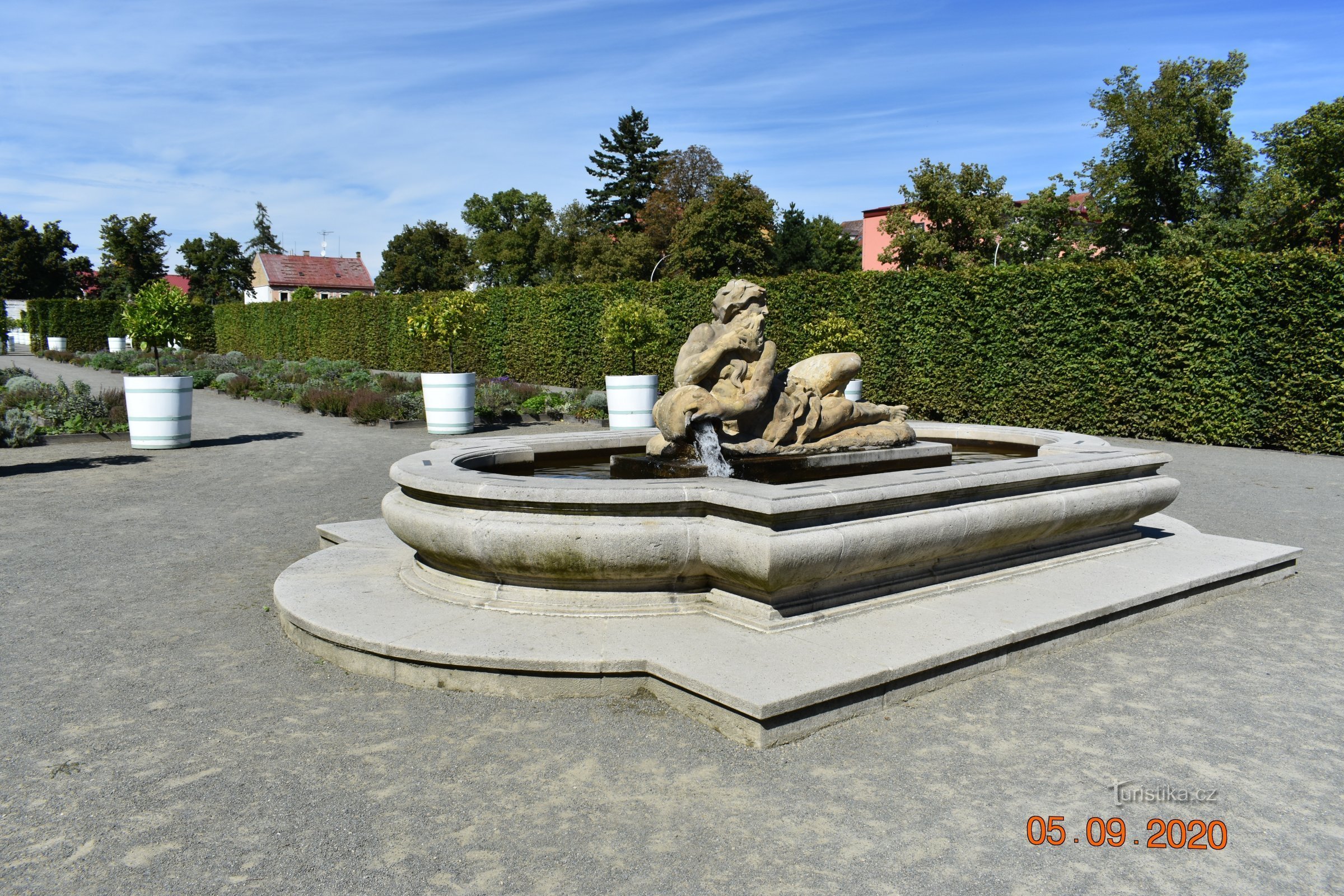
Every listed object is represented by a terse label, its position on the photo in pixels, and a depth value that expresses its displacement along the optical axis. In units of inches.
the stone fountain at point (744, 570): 169.2
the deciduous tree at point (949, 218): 1411.2
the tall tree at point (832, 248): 2095.2
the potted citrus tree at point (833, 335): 599.5
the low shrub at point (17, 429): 551.2
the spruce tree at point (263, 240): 3905.0
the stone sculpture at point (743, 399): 245.3
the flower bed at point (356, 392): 714.8
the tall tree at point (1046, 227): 1366.9
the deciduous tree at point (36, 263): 2674.7
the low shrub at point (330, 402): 755.4
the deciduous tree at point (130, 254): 2475.4
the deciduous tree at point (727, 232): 1595.7
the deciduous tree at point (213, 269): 2780.5
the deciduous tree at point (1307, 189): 1024.2
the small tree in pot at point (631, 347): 626.5
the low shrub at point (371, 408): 698.2
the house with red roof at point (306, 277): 3420.3
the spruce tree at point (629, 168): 2263.8
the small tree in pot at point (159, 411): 546.9
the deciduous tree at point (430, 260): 2910.9
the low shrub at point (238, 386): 970.7
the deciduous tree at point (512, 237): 2684.5
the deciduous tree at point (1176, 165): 1266.0
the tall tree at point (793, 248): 2025.1
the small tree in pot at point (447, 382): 639.1
